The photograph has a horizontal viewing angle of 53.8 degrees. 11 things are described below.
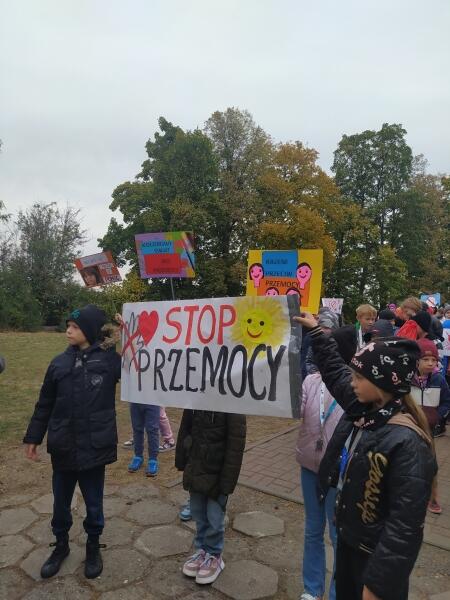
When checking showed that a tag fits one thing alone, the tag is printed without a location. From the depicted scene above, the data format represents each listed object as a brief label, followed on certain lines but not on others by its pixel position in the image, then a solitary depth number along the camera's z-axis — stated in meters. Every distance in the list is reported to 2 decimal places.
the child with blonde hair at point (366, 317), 6.18
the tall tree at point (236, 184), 27.33
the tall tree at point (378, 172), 34.94
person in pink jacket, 2.79
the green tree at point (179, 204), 26.09
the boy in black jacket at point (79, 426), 3.15
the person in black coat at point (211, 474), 3.09
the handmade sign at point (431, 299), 14.88
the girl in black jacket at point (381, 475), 1.74
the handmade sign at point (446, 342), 8.02
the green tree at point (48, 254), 30.67
